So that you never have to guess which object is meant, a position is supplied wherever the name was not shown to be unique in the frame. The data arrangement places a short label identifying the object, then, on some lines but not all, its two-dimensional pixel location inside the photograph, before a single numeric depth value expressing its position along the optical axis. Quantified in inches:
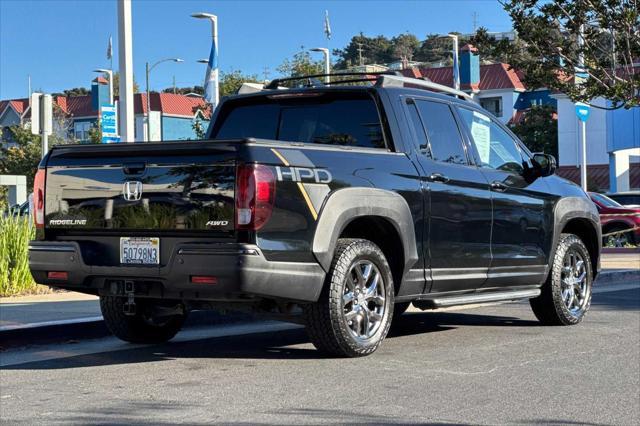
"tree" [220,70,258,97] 1879.3
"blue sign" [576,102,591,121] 983.3
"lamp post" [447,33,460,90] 1405.1
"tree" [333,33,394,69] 4781.0
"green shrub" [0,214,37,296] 474.9
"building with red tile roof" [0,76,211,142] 3058.6
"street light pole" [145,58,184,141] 2126.1
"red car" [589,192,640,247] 1040.8
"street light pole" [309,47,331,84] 1602.1
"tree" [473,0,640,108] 649.0
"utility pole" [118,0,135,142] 568.4
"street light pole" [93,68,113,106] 1994.3
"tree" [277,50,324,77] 1948.8
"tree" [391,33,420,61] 4790.8
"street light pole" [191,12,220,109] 1035.1
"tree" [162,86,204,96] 4736.7
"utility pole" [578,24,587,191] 679.8
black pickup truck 266.4
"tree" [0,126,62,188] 2204.7
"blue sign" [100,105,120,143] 748.0
